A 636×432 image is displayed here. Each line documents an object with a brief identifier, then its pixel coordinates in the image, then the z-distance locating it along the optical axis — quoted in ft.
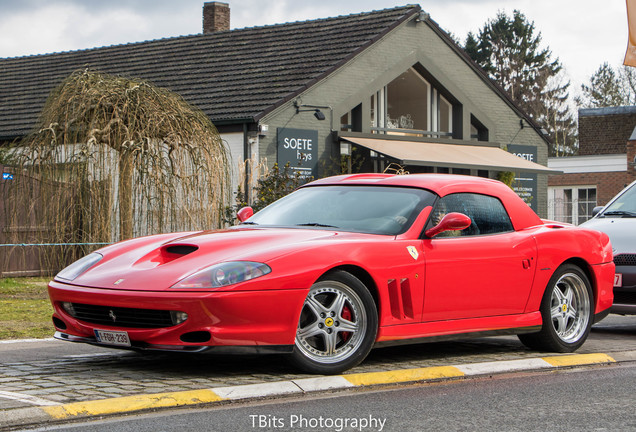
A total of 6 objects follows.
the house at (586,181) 133.69
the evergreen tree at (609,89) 246.47
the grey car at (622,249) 31.27
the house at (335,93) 73.87
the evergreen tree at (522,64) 245.24
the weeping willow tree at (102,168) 51.67
